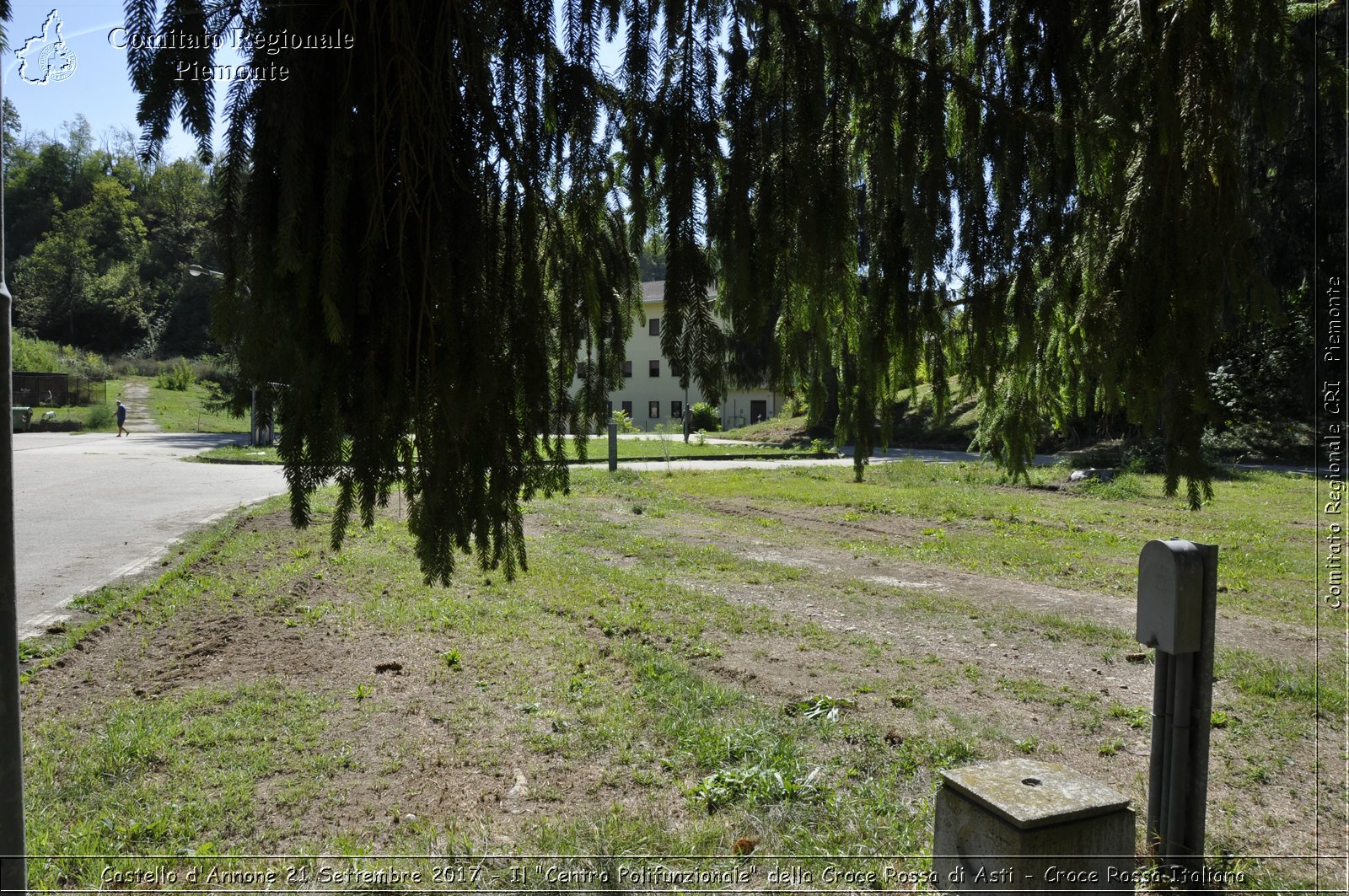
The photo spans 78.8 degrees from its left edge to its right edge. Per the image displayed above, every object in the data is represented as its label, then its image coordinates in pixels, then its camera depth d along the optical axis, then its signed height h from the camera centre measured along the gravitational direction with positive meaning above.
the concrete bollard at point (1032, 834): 2.48 -1.29
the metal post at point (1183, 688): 2.94 -0.98
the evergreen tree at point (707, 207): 2.54 +0.83
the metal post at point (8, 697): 1.71 -0.57
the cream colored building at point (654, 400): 50.81 +1.46
